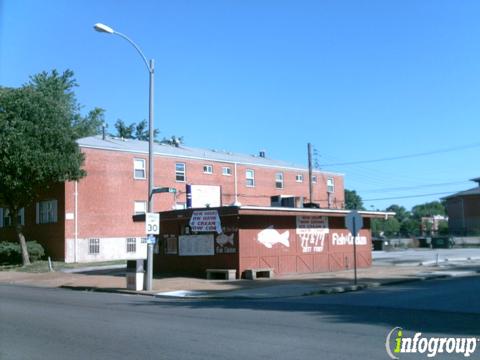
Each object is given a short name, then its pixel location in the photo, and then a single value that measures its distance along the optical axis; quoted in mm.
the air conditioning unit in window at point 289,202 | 30736
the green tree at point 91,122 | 59797
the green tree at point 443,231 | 87025
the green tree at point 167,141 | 72875
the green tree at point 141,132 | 75875
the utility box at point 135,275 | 21609
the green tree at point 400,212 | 173088
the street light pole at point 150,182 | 21328
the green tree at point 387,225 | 129200
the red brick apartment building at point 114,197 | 37719
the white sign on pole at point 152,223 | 21484
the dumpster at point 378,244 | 59681
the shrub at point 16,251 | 37219
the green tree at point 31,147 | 32594
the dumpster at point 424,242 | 64456
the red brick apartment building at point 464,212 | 87188
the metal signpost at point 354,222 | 21469
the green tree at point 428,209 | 177975
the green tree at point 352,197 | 121675
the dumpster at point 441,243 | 62844
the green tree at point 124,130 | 75238
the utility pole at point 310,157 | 45375
